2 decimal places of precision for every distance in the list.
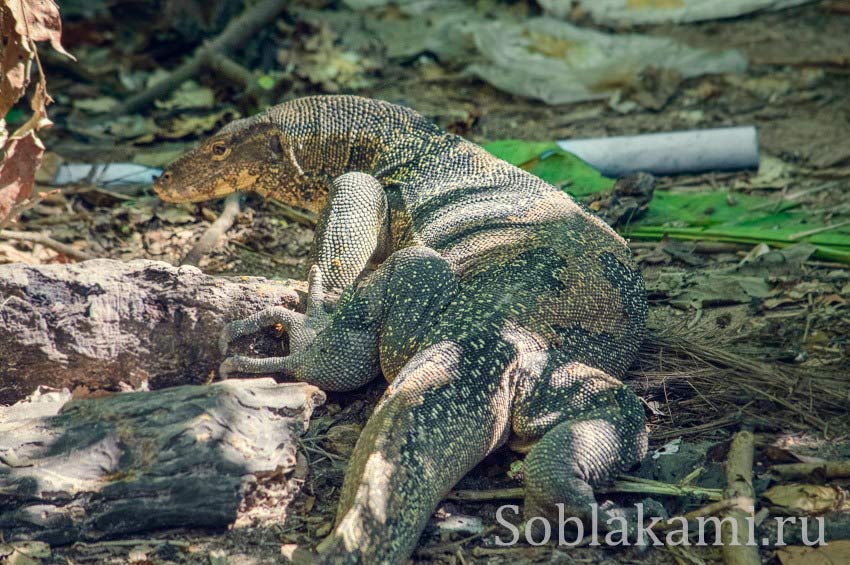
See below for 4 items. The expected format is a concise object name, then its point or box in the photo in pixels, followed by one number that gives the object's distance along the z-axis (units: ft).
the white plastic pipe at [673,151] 44.83
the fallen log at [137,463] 21.93
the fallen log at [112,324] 26.32
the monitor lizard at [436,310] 22.80
